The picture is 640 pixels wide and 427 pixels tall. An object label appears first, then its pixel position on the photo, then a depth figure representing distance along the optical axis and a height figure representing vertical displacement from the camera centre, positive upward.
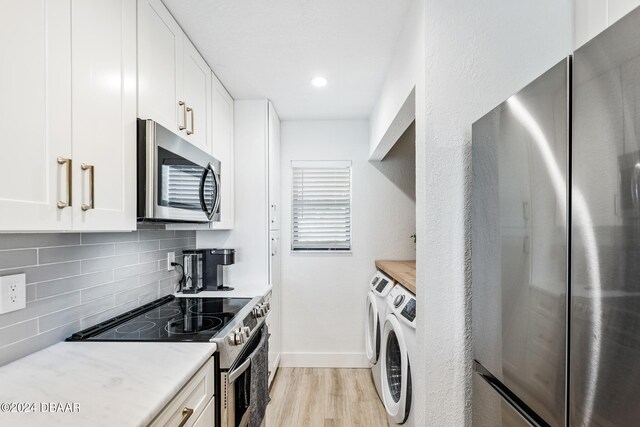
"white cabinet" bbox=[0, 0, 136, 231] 0.85 +0.29
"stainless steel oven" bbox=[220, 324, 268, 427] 1.47 -0.80
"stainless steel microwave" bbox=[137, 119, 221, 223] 1.38 +0.17
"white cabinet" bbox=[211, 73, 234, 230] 2.38 +0.54
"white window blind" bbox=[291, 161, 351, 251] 3.54 +0.10
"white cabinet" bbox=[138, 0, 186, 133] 1.44 +0.68
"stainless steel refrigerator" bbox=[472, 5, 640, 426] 0.64 -0.07
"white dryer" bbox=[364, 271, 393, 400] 2.62 -0.84
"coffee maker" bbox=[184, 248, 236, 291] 2.59 -0.35
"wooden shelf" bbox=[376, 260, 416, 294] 1.99 -0.42
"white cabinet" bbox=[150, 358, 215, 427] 1.03 -0.63
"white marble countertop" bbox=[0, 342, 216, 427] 0.85 -0.49
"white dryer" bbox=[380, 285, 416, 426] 1.67 -0.78
